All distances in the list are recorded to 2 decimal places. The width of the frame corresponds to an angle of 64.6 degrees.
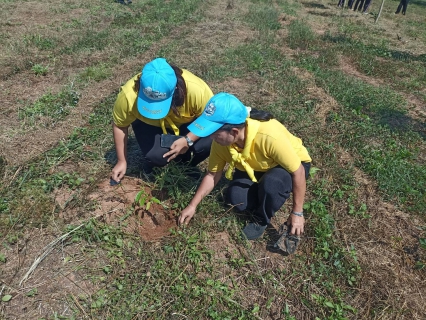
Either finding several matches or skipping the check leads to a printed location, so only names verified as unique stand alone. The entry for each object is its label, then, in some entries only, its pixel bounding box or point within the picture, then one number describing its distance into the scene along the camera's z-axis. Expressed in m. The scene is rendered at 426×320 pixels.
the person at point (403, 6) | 12.12
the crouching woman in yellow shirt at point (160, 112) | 2.12
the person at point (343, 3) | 12.06
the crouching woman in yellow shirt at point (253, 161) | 1.89
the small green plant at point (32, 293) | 1.98
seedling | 2.45
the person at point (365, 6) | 11.14
